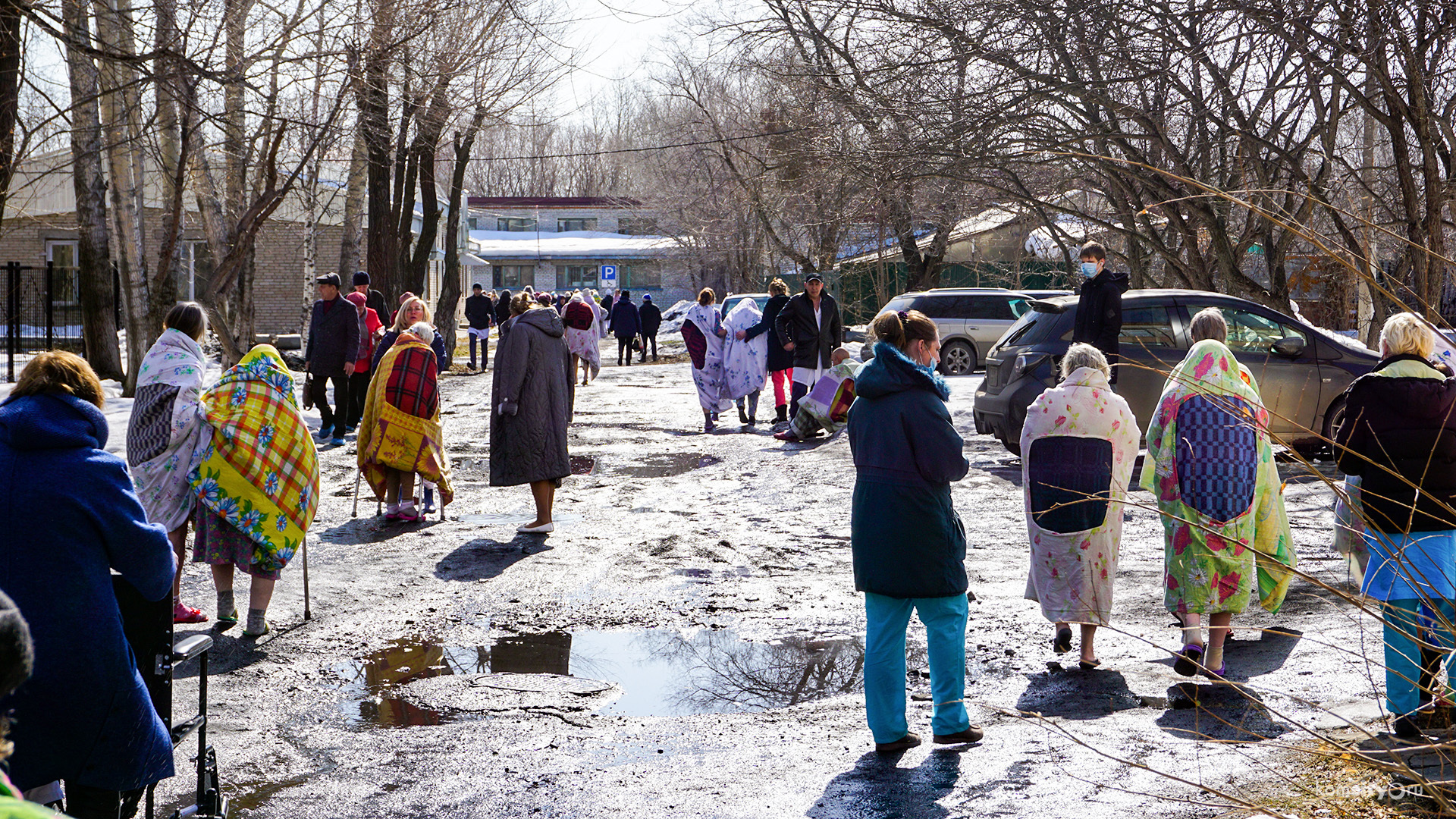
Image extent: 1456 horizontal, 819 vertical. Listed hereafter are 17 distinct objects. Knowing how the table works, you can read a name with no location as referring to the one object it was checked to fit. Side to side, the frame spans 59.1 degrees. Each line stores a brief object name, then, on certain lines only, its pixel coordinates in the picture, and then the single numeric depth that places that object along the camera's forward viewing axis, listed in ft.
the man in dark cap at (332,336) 45.27
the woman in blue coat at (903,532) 15.84
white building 244.01
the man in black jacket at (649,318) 106.52
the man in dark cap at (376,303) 63.05
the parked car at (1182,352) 39.32
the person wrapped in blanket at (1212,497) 18.54
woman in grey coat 29.73
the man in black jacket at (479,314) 84.43
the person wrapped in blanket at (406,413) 29.91
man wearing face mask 36.29
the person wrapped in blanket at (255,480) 20.76
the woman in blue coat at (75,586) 10.60
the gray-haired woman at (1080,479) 19.15
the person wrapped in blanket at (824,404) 45.52
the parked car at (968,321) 77.51
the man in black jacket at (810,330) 49.37
